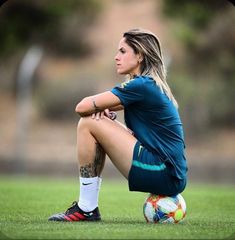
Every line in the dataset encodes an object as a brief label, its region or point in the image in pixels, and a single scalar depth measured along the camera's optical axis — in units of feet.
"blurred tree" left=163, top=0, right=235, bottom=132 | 189.88
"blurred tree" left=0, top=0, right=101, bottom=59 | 228.22
